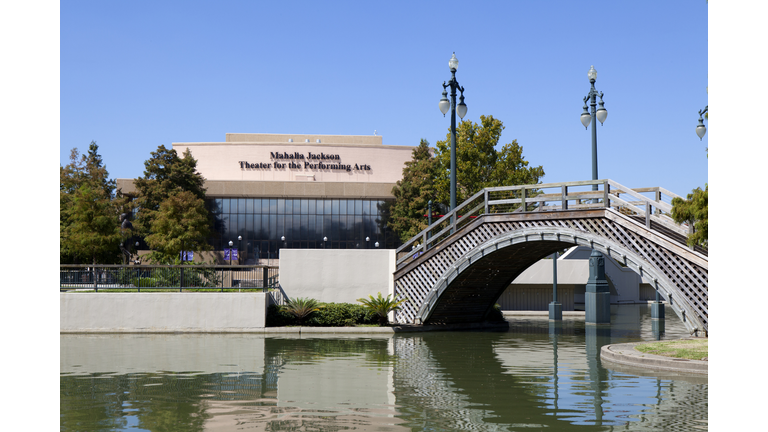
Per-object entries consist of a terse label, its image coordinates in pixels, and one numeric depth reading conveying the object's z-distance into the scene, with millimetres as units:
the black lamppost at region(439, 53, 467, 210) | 25312
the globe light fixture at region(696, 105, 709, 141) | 24969
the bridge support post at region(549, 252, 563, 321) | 32156
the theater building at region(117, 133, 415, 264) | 72000
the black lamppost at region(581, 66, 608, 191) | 25969
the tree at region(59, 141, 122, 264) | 46750
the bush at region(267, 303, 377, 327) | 26406
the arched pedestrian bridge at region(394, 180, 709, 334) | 18609
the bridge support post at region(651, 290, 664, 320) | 29531
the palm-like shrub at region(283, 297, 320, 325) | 26453
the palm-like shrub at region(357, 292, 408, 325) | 26703
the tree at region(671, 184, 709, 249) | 14352
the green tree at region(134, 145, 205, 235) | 59688
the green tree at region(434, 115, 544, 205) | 44000
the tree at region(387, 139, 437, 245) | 57469
